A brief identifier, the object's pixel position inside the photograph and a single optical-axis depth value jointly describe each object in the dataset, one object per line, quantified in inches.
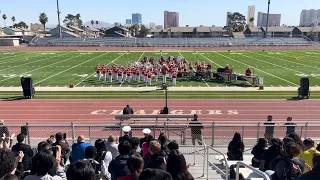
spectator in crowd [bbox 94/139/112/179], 229.3
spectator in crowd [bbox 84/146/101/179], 221.9
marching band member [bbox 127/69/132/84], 1133.4
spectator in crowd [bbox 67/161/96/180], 150.6
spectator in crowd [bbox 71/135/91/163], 271.0
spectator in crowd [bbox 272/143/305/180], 201.6
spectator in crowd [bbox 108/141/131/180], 202.2
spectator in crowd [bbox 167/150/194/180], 172.6
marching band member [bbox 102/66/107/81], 1167.0
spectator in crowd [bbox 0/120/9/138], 427.5
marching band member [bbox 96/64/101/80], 1170.5
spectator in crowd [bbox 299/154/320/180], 172.6
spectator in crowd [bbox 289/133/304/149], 275.3
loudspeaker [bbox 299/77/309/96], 882.8
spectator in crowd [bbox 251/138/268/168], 302.5
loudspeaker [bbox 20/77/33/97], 893.2
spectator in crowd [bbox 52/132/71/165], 302.7
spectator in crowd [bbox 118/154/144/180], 169.8
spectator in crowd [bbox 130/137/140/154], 259.4
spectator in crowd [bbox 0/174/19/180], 148.0
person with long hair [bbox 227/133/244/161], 343.9
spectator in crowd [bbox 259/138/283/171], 267.0
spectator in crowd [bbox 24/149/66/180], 173.9
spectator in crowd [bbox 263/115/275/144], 477.4
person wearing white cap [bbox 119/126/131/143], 296.8
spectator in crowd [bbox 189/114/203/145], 462.5
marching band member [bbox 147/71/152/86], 1098.1
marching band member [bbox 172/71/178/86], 1082.7
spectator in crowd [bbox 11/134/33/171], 256.5
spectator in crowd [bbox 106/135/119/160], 292.0
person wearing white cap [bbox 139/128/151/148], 325.4
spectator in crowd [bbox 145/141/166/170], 207.6
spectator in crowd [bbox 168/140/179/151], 246.7
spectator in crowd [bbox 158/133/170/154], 264.7
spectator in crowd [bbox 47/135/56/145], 323.4
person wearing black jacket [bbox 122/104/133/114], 624.7
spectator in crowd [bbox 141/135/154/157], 283.3
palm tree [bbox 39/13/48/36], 5634.8
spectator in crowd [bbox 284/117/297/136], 461.2
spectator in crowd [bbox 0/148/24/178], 167.9
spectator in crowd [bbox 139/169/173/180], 133.0
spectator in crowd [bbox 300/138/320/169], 250.7
